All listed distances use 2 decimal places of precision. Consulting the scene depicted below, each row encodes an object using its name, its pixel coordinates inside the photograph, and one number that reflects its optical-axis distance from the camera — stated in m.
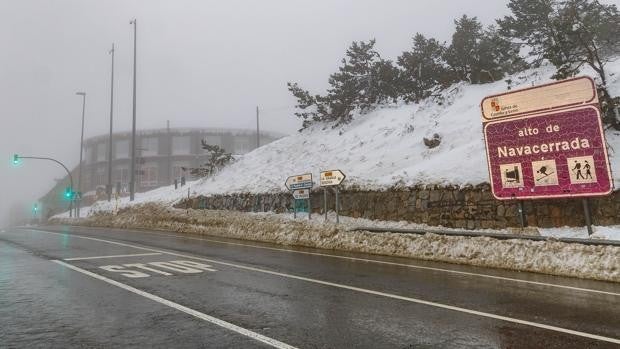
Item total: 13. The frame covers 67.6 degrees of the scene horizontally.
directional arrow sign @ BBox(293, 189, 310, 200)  19.39
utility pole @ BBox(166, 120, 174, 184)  93.08
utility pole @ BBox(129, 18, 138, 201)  36.99
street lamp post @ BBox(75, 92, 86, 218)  45.74
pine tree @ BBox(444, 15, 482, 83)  29.17
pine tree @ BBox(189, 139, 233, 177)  36.38
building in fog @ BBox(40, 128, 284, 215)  93.44
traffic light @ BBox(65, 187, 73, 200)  45.99
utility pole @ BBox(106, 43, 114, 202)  43.88
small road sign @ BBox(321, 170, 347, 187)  18.17
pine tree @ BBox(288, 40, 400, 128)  33.56
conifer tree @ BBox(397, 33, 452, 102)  31.70
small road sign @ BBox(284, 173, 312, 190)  19.41
